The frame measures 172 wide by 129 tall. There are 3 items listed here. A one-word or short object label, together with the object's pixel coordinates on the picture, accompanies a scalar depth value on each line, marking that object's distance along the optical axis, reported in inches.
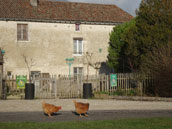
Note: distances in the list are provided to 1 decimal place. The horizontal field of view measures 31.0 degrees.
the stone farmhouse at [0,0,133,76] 1254.9
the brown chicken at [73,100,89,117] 475.5
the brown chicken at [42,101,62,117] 477.4
